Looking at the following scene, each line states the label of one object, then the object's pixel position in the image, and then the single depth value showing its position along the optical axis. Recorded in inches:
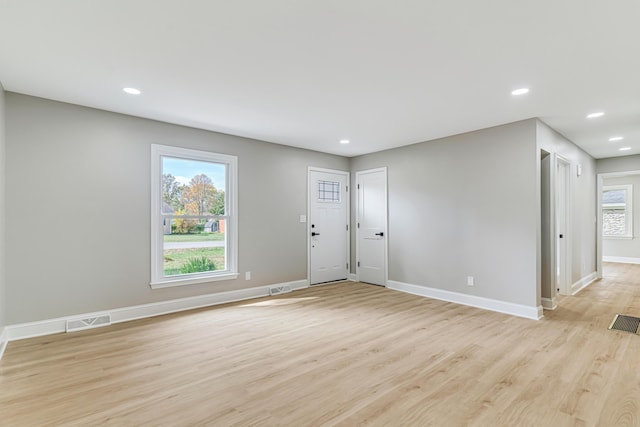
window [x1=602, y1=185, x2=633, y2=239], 327.3
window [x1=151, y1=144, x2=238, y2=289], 163.2
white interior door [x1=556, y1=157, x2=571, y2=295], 193.3
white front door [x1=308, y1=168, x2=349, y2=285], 232.8
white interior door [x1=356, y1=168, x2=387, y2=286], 231.1
